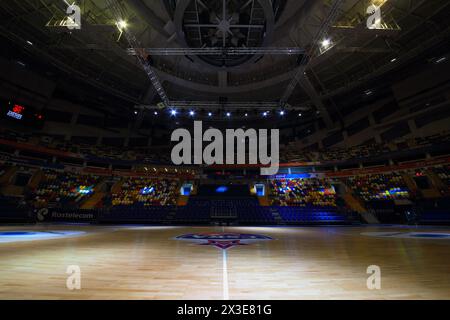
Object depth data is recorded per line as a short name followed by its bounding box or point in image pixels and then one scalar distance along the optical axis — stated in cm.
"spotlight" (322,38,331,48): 1422
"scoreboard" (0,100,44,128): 2184
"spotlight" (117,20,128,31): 1261
